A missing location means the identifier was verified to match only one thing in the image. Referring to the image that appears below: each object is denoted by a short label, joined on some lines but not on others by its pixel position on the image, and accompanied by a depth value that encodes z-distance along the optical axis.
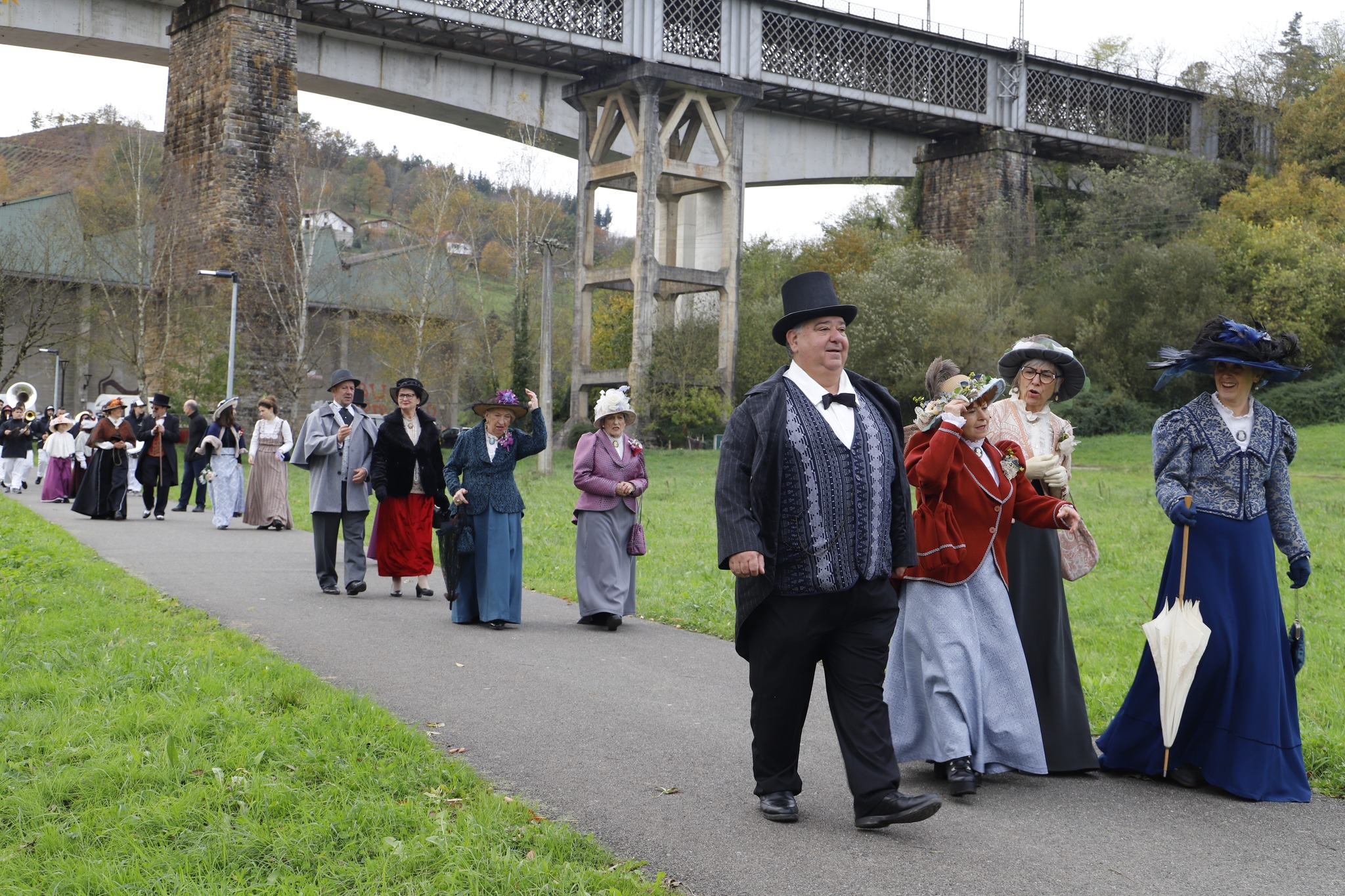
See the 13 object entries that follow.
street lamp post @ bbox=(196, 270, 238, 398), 36.53
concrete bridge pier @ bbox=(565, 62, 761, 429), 43.14
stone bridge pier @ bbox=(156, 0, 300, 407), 37.22
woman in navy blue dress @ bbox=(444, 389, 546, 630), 10.72
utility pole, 30.47
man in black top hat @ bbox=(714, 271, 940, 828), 5.34
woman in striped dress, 20.27
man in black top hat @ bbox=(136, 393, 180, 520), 21.77
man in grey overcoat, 12.71
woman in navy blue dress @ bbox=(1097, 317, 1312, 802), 5.96
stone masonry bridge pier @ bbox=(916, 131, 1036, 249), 49.34
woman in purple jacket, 10.85
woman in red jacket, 5.91
